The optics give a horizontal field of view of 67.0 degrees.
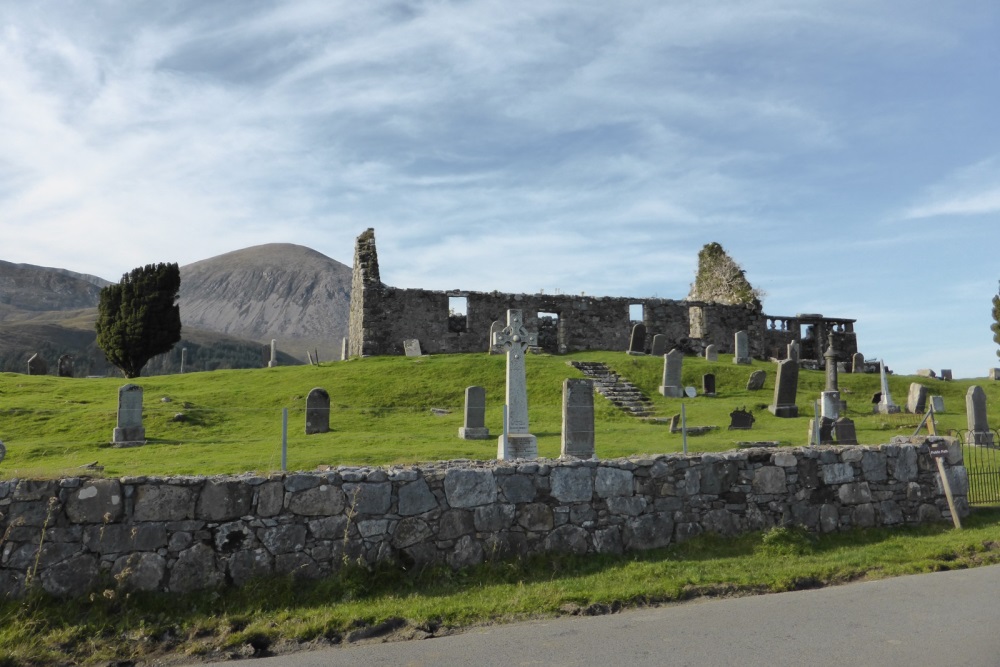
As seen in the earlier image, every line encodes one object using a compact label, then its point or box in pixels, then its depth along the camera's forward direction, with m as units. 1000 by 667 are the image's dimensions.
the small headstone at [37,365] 33.88
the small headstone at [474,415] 19.55
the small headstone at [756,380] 28.56
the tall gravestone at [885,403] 25.53
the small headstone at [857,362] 36.72
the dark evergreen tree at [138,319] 38.94
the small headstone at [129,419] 19.14
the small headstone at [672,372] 27.47
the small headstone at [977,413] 19.27
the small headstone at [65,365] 34.88
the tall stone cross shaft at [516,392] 16.55
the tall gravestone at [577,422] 16.08
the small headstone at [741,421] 20.94
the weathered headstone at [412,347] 35.59
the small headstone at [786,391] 23.36
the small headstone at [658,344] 34.88
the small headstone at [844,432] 18.22
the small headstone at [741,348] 34.75
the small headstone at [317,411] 20.30
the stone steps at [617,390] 25.22
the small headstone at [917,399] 24.78
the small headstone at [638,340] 35.16
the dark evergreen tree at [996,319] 56.72
